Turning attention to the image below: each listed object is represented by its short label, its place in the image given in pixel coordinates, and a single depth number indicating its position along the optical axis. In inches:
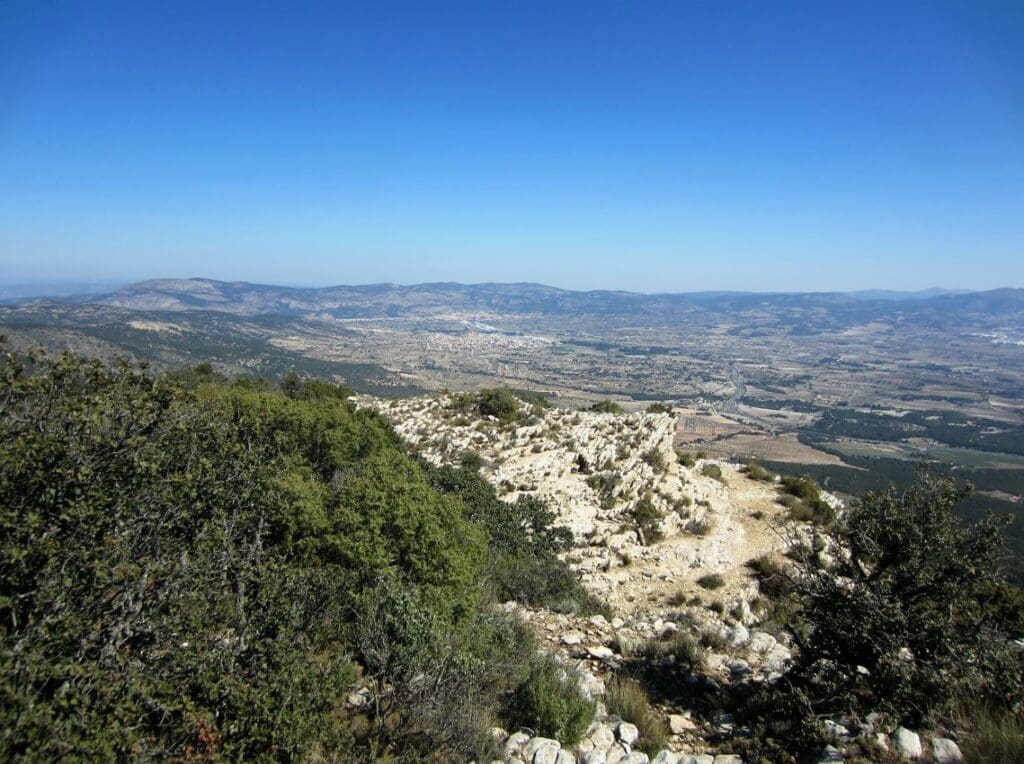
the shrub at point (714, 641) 427.3
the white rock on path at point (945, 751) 236.5
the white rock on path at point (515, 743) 272.4
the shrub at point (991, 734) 215.3
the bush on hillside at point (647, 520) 762.2
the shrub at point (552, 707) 286.7
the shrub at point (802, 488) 903.1
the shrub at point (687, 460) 1051.4
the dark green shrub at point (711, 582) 639.1
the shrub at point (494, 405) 1193.4
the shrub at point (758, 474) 1025.5
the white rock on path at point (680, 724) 315.3
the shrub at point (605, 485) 850.8
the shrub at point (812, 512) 808.9
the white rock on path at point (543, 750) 267.4
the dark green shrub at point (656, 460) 943.4
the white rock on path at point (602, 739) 285.7
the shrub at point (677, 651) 395.5
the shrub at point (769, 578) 611.5
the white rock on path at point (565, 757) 267.9
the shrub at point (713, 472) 1009.0
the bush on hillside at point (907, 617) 262.8
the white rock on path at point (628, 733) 292.4
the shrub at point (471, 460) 920.3
